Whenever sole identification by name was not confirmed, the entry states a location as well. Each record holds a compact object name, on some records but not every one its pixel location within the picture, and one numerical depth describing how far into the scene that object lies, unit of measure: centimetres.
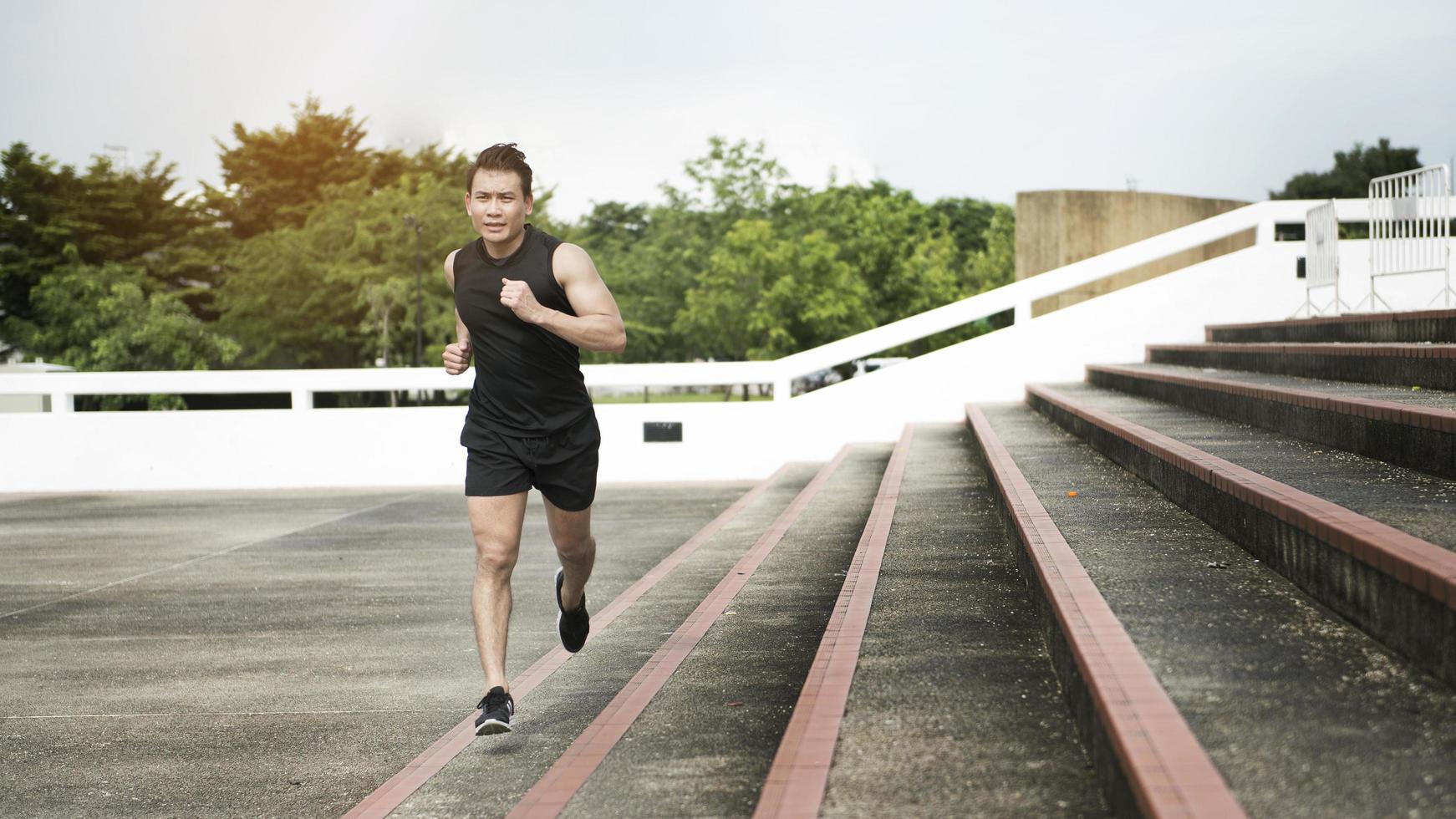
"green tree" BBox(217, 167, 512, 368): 4947
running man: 490
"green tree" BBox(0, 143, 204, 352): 5838
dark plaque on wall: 1619
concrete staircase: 304
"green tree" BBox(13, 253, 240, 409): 4716
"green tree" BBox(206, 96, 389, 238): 6744
